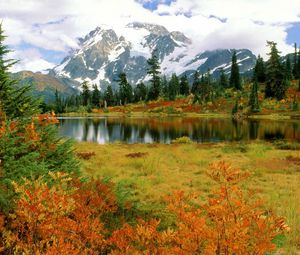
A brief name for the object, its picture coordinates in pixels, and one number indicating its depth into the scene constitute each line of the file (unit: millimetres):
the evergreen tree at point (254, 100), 90000
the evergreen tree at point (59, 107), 154075
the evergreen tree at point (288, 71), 109075
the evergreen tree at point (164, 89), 135125
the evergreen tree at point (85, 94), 157250
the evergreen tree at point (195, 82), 138725
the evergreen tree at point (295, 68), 113712
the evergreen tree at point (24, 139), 6922
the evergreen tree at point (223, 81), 130575
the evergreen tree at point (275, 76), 93938
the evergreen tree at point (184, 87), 151625
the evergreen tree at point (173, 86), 127994
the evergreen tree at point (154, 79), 124356
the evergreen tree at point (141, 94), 150375
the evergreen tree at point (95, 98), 153988
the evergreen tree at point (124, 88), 137750
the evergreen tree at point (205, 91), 115294
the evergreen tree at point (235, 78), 117062
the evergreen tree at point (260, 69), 112875
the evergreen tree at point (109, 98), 159000
